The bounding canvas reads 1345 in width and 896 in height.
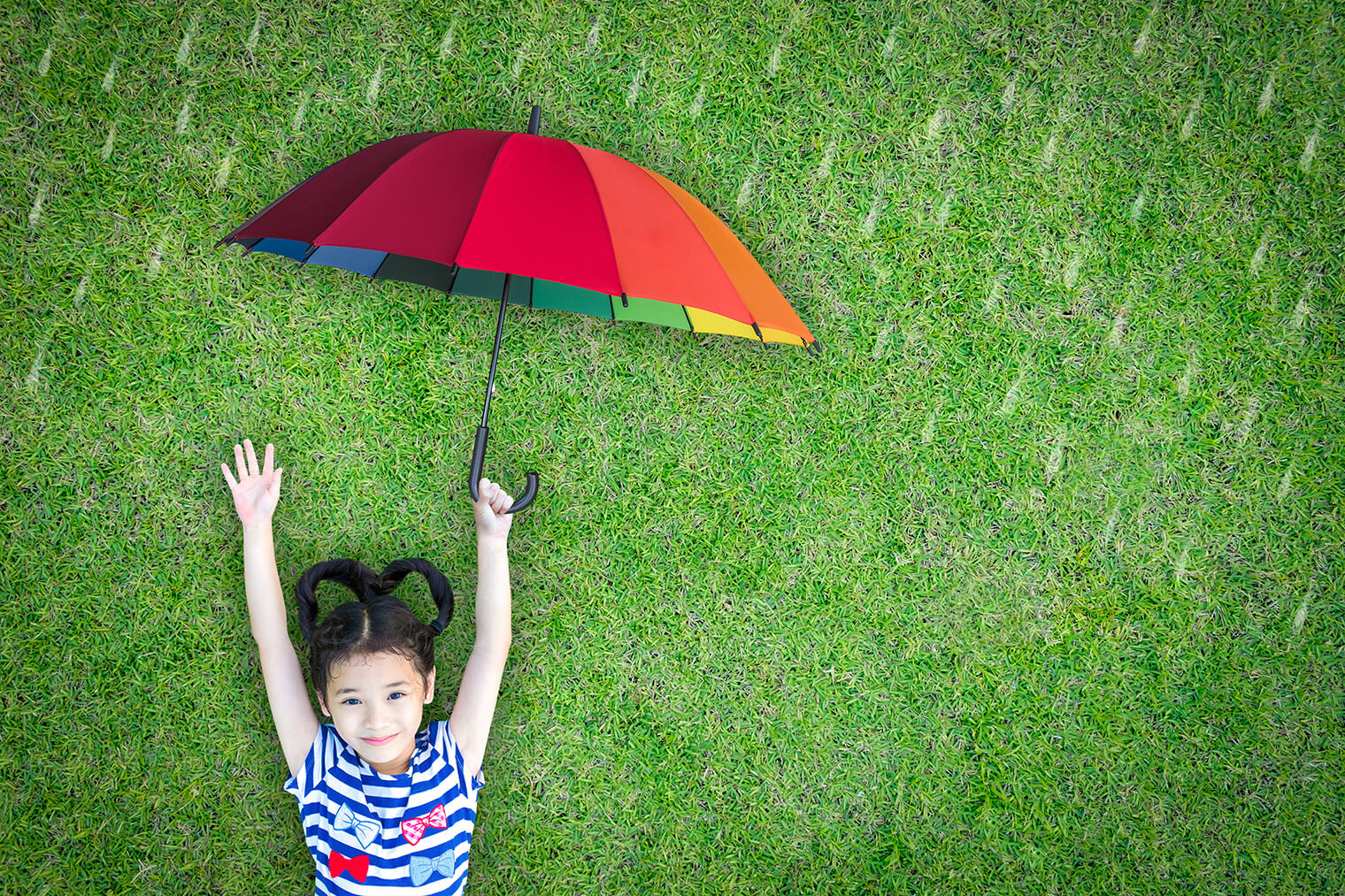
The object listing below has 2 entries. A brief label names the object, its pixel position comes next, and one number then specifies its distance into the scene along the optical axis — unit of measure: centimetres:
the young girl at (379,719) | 247
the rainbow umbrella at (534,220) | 198
